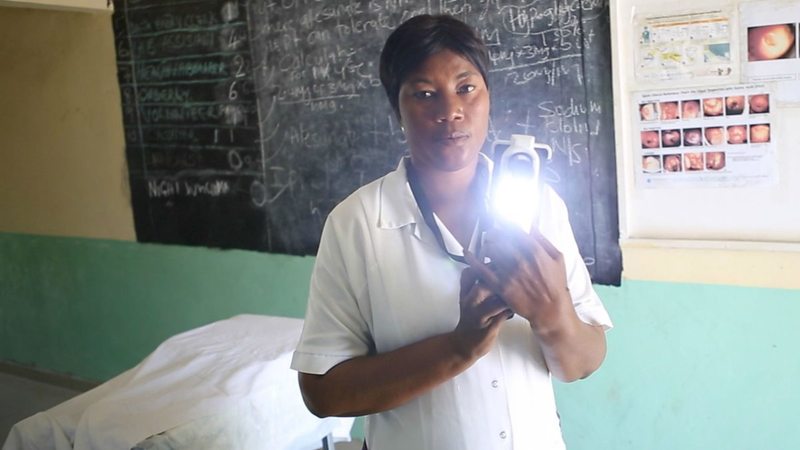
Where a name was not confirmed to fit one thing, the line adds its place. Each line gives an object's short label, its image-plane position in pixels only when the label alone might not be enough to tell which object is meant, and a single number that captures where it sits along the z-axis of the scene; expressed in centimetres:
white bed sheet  181
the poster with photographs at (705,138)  208
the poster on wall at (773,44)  199
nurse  105
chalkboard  237
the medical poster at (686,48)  208
